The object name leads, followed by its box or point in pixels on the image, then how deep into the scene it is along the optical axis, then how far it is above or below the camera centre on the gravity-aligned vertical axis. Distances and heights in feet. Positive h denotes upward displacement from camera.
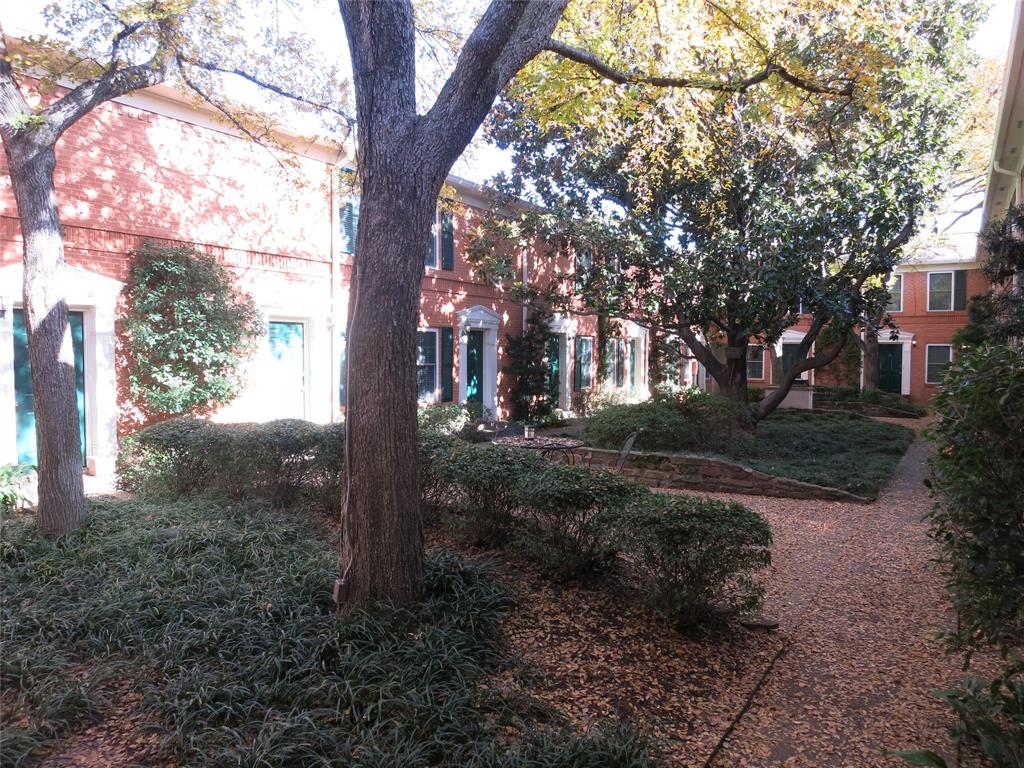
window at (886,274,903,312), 86.07 +8.12
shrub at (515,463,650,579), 15.29 -3.73
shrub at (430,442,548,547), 17.42 -3.45
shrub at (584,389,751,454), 35.78 -3.80
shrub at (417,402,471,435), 40.98 -3.93
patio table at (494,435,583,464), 29.66 -4.09
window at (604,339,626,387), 71.92 -0.65
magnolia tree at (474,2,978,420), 38.58 +9.16
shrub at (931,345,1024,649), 8.91 -1.91
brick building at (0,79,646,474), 28.53 +5.62
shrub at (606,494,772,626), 13.05 -3.91
